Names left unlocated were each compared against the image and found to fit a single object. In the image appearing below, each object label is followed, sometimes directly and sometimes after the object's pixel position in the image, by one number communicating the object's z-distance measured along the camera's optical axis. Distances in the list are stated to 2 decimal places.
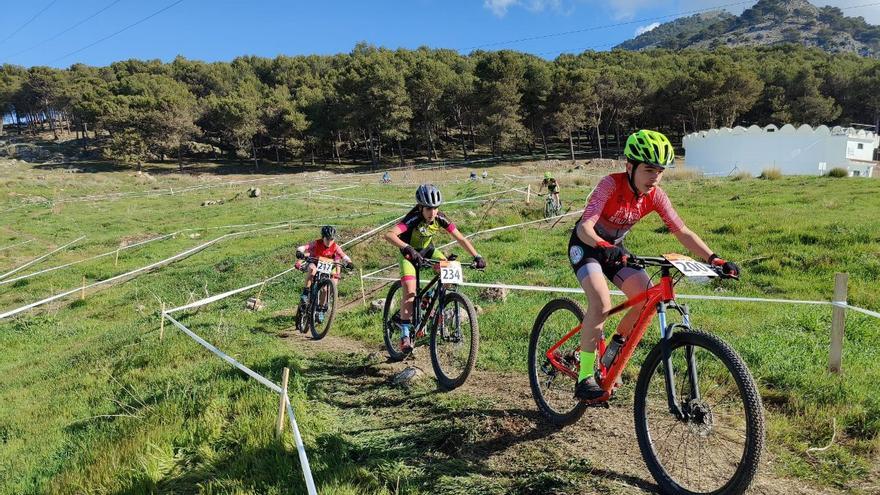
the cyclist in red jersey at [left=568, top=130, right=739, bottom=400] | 4.22
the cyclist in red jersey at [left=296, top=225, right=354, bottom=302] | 10.14
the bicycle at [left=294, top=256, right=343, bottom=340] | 9.59
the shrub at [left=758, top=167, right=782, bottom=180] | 30.36
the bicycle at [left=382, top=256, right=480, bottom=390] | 6.07
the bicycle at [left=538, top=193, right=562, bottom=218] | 20.18
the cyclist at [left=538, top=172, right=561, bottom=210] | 20.09
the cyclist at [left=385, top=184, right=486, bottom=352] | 6.77
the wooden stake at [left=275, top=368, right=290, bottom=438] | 4.82
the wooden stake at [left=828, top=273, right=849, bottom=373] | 5.52
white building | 45.53
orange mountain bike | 3.33
